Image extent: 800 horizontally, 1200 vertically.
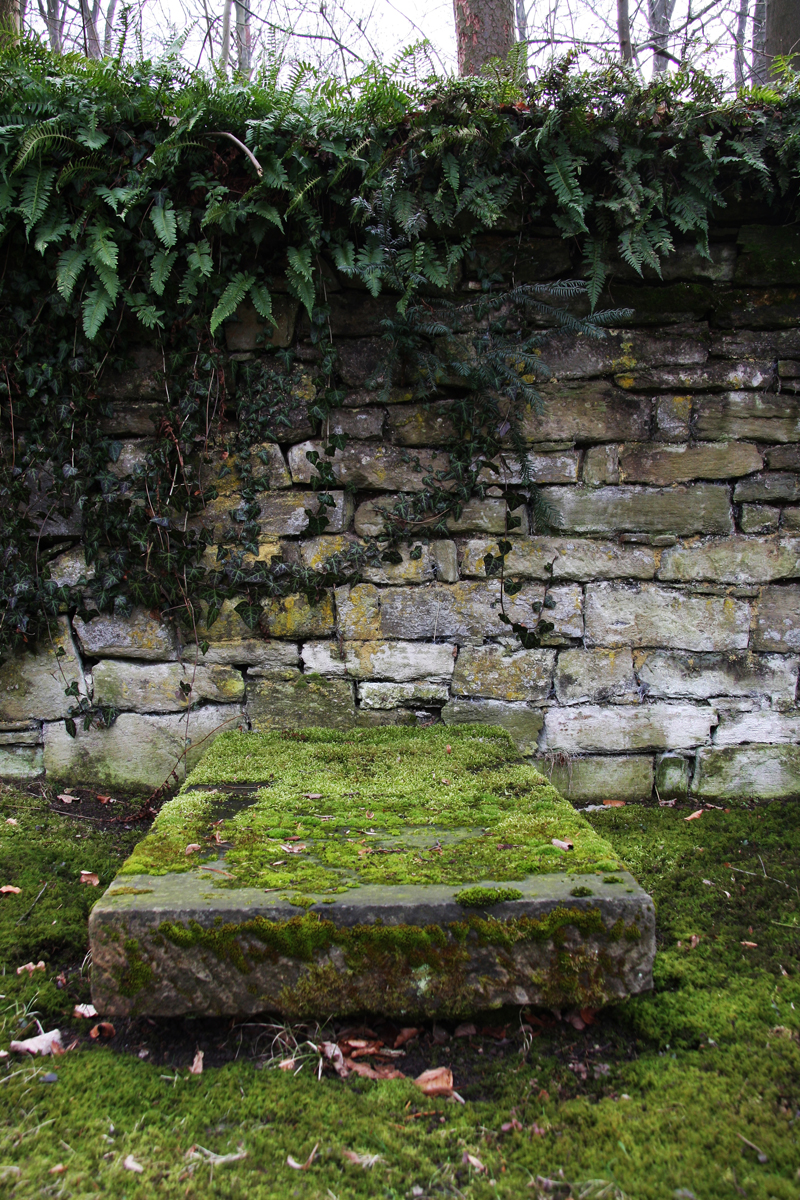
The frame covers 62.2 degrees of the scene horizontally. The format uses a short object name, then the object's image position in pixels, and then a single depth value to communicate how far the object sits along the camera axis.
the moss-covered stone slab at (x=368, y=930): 1.67
